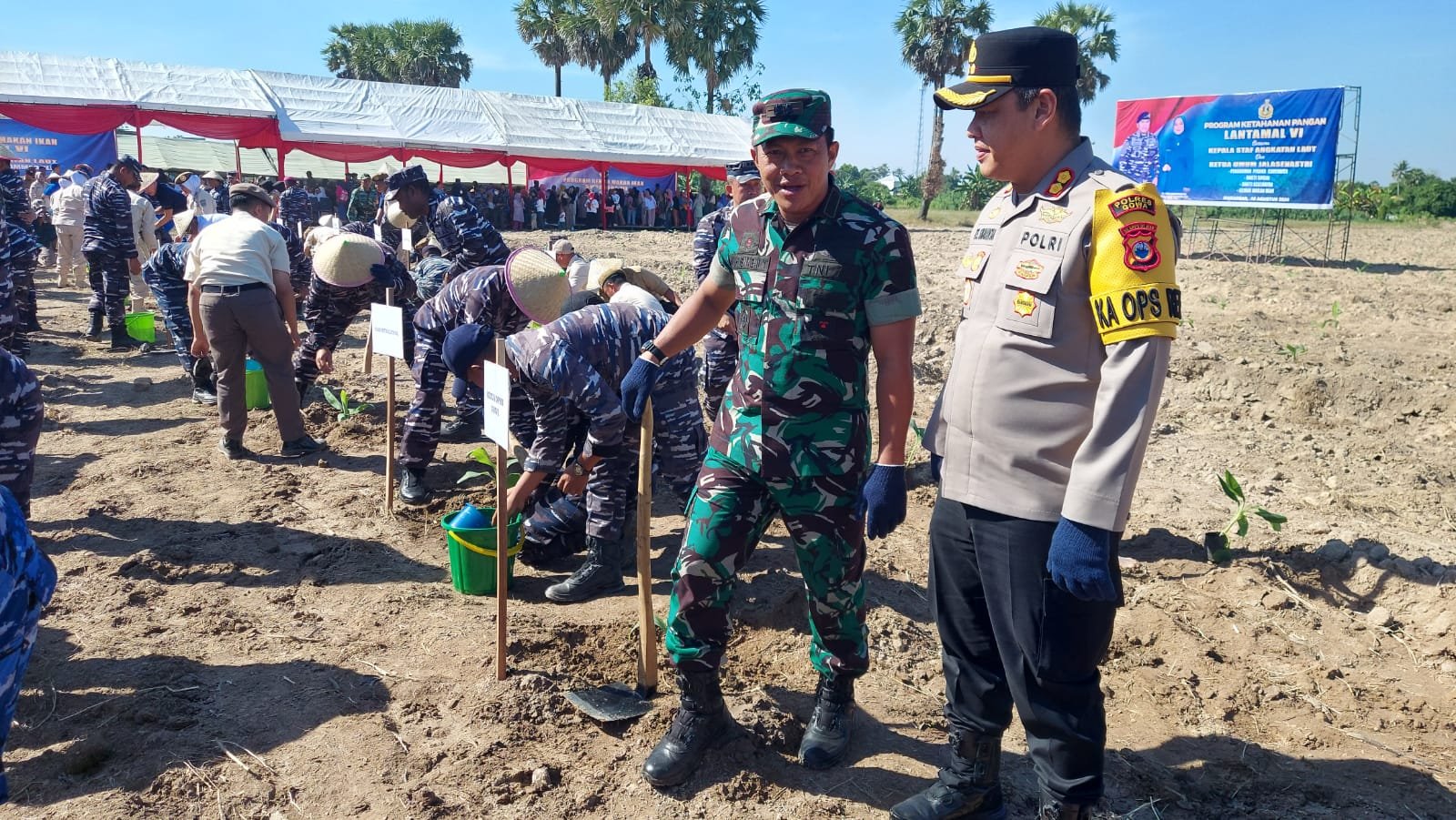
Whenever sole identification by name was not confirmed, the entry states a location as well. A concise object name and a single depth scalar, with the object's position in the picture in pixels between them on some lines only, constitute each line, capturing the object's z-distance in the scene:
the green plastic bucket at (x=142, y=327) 8.88
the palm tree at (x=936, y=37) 38.47
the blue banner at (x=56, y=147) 19.78
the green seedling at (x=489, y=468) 5.21
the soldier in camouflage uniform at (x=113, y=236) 9.77
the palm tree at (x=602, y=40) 39.91
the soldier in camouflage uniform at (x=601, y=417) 3.85
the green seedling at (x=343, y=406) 7.23
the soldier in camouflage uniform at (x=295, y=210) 14.71
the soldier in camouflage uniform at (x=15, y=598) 2.25
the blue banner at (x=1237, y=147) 19.38
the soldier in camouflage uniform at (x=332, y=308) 6.83
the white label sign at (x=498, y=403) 3.40
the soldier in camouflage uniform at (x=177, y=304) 7.82
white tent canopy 19.27
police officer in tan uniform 1.99
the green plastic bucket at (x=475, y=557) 4.18
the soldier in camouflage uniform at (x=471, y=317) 4.69
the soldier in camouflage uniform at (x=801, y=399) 2.63
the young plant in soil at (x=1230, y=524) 4.59
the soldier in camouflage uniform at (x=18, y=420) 3.99
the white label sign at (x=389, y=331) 5.10
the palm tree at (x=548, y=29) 41.62
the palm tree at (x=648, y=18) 38.78
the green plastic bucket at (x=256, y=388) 7.46
